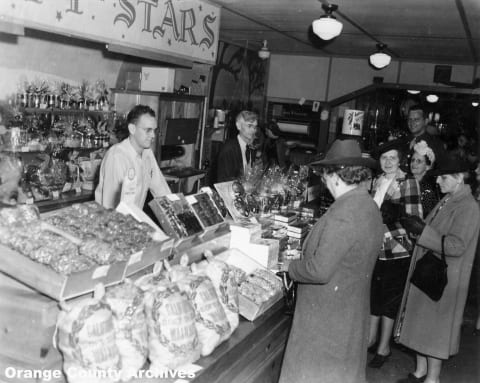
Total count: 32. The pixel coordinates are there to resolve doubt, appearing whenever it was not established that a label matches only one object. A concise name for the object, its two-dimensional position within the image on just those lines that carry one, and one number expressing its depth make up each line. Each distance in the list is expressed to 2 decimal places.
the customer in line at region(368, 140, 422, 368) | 4.03
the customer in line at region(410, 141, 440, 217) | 4.77
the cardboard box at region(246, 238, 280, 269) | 3.16
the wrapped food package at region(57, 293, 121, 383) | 1.75
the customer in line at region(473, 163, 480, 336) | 5.39
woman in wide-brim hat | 2.41
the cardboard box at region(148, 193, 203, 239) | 2.57
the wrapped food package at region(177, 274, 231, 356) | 2.15
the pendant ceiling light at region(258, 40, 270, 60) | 8.08
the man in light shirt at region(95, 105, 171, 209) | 3.83
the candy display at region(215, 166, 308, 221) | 3.54
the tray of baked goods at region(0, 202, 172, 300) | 1.90
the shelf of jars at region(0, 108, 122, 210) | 4.91
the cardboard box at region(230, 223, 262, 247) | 3.15
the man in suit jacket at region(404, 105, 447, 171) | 6.21
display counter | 1.88
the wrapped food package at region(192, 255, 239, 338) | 2.38
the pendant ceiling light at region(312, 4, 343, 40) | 4.78
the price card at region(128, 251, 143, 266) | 2.14
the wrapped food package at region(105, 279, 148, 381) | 1.89
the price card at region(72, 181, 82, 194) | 5.45
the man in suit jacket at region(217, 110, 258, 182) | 4.90
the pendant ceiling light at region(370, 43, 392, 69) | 7.17
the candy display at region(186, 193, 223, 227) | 2.85
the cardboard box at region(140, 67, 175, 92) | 6.37
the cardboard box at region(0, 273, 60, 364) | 1.87
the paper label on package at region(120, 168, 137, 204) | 3.45
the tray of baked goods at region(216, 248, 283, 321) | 2.65
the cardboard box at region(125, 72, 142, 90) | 6.59
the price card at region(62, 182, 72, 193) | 5.30
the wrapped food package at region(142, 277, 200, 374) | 1.95
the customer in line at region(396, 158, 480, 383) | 3.46
